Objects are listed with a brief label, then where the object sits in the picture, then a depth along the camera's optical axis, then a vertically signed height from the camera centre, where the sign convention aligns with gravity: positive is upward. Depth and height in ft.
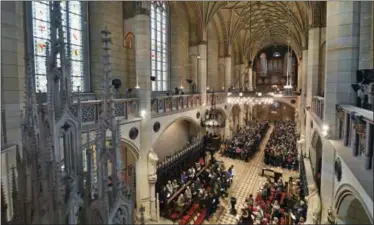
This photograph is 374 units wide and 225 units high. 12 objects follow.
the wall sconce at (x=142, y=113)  34.30 -2.47
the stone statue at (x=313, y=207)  24.80 -11.78
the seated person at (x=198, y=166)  47.42 -14.05
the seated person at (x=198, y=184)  38.55 -14.46
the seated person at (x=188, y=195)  35.65 -14.93
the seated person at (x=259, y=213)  30.39 -15.14
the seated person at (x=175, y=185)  38.62 -14.59
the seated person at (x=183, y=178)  41.37 -14.38
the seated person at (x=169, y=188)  37.09 -14.40
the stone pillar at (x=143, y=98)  34.55 -0.33
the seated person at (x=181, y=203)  34.05 -15.48
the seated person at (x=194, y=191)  36.82 -15.03
